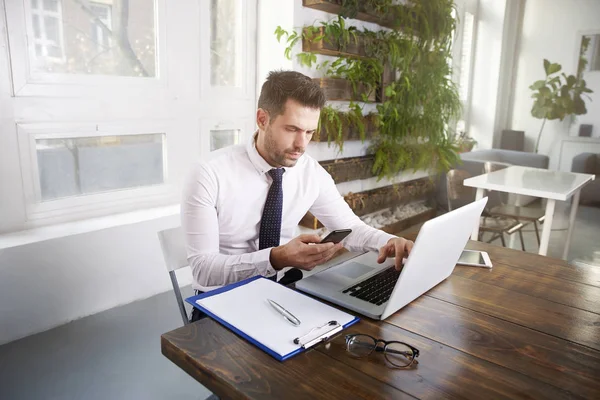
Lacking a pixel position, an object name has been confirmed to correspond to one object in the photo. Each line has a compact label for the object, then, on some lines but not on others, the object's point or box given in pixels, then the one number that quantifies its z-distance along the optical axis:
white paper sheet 0.90
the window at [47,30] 2.10
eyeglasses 0.86
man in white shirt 1.37
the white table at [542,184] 2.94
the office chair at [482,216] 3.29
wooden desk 0.77
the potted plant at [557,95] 4.51
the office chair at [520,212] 3.49
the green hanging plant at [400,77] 3.14
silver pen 0.94
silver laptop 0.99
